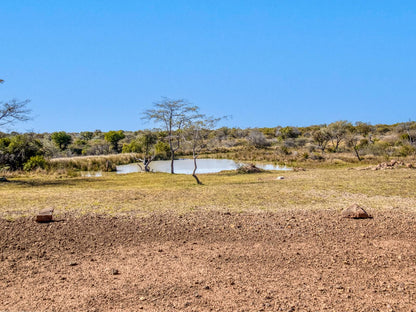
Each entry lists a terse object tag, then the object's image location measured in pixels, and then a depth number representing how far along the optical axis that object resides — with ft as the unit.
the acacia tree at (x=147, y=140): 115.17
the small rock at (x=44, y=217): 23.77
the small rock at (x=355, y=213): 24.88
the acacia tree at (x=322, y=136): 164.66
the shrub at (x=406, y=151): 121.29
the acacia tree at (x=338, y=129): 161.27
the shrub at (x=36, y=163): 90.27
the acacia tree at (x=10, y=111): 68.64
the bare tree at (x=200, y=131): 78.36
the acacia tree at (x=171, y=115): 87.20
